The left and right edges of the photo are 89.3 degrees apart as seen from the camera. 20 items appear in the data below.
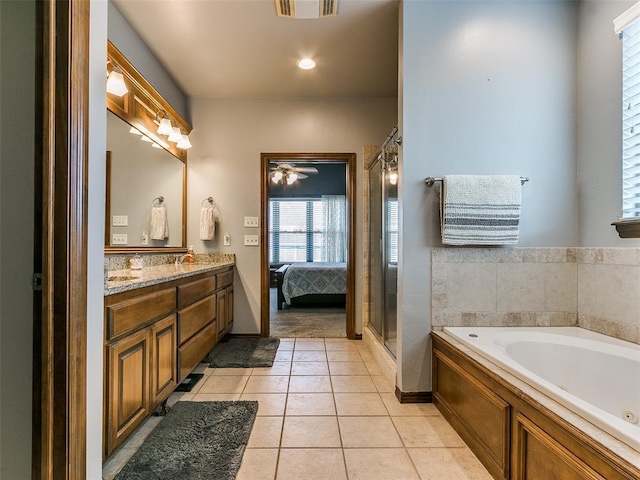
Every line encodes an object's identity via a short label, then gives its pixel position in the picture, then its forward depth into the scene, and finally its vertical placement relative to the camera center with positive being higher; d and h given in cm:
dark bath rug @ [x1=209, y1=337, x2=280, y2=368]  270 -103
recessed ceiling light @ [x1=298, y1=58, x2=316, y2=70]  277 +154
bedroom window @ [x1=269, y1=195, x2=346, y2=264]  758 +29
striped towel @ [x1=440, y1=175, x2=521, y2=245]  194 +19
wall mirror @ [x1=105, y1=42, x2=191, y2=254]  226 +56
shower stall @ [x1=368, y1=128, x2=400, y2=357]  240 -2
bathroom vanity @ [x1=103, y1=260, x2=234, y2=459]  137 -53
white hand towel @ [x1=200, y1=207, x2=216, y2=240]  332 +17
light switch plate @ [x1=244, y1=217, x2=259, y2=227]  346 +20
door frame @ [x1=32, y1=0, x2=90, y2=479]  83 +1
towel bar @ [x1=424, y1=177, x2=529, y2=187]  199 +38
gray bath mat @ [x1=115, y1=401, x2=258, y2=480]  140 -100
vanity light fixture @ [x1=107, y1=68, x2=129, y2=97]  197 +96
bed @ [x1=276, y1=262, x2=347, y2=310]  495 -65
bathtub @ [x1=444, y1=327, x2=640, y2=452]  147 -59
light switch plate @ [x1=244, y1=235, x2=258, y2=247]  346 +0
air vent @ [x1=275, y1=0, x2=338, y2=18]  211 +156
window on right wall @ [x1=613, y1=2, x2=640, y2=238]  169 +64
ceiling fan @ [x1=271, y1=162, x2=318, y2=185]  568 +123
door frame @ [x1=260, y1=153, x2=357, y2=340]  346 +10
